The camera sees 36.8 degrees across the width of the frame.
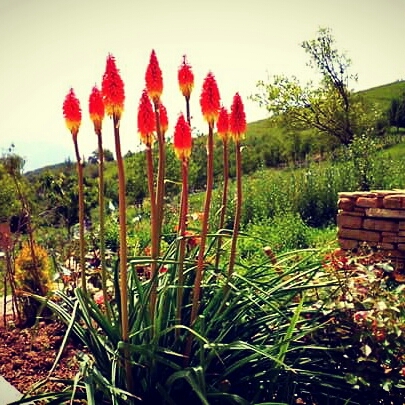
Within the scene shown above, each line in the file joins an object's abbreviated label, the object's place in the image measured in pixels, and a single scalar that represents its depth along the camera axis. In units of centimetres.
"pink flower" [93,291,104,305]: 312
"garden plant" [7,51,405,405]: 196
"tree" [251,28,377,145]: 1517
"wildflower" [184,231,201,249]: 311
